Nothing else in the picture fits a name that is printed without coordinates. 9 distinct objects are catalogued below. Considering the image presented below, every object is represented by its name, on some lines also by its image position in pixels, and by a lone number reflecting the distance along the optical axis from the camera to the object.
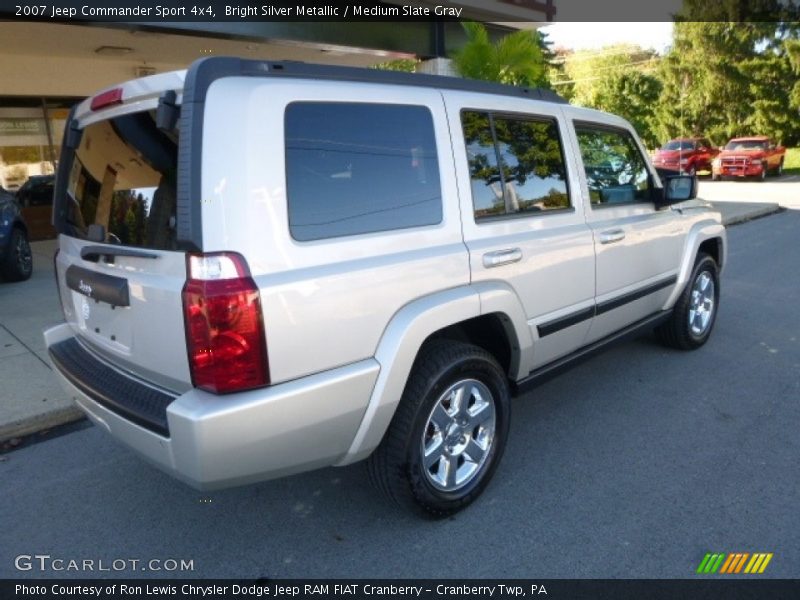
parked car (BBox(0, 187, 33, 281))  7.88
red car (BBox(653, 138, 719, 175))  24.17
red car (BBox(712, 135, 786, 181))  23.36
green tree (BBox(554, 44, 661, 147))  36.84
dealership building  8.96
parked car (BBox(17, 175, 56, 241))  11.94
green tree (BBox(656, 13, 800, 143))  30.78
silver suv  2.12
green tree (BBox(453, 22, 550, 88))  10.06
